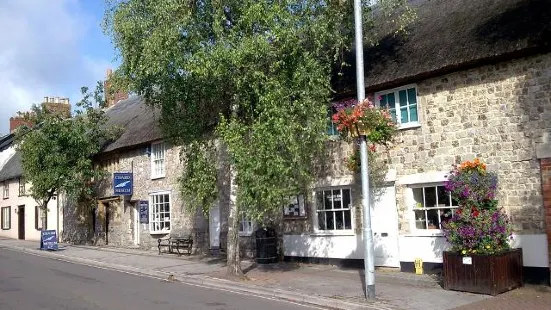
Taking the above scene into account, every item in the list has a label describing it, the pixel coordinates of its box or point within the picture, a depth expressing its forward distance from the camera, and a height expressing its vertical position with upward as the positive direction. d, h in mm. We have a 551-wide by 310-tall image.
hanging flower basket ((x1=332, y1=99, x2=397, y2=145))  10719 +1744
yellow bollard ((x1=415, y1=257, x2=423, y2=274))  13298 -1422
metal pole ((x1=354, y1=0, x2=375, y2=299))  10477 +47
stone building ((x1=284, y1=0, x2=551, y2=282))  11453 +1688
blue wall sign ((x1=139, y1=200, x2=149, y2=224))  23094 +287
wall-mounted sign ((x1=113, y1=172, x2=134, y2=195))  23781 +1604
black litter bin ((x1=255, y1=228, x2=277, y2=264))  16438 -1005
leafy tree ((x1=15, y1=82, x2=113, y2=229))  25219 +3399
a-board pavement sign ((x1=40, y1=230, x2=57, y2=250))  24750 -717
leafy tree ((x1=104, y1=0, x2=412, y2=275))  12109 +3342
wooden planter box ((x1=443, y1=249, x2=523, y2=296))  10656 -1369
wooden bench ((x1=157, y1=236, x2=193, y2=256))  20281 -997
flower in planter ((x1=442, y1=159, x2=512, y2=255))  10852 -260
